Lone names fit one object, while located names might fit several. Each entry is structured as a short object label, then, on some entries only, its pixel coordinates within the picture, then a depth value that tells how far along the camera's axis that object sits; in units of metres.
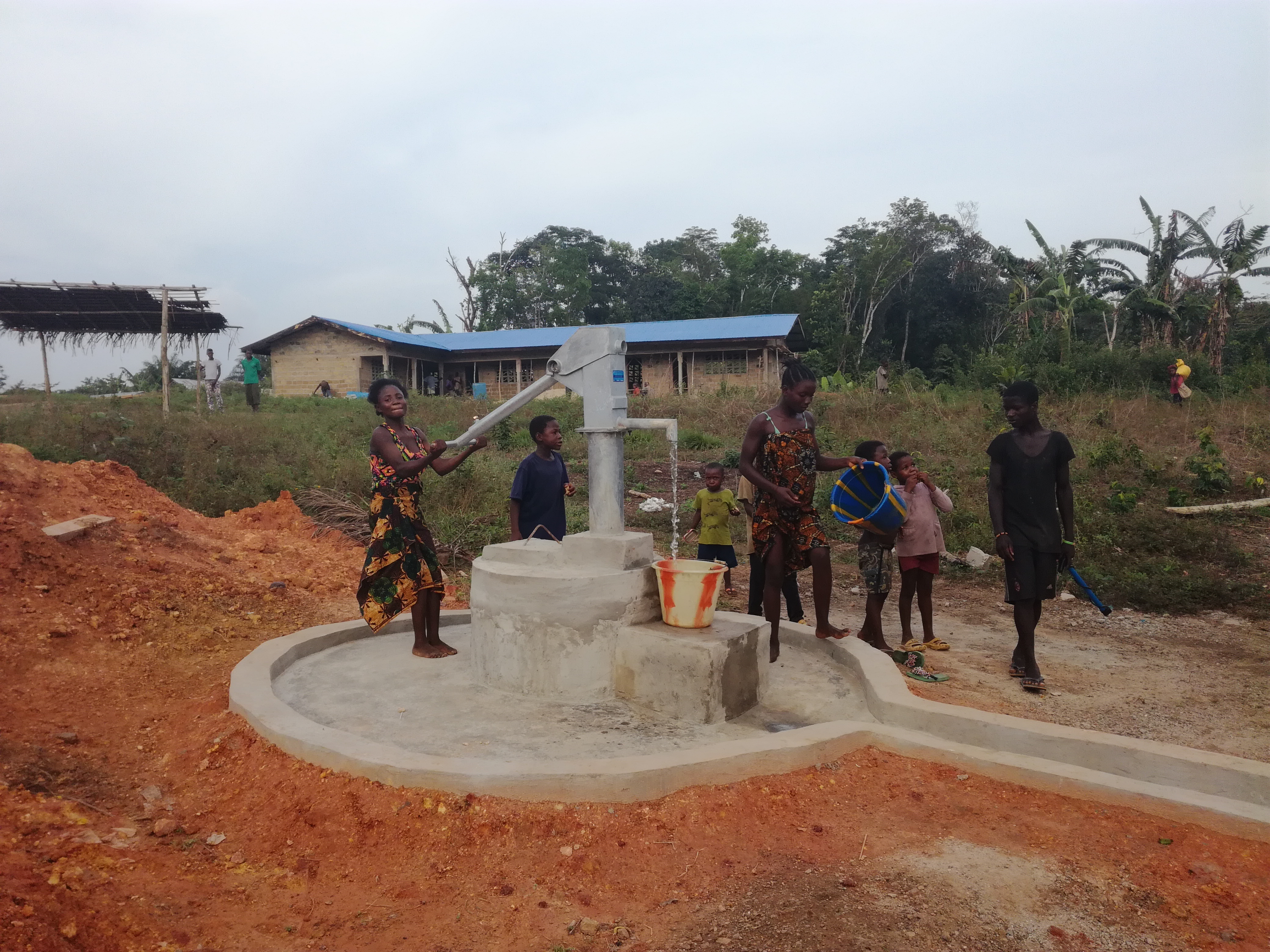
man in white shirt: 16.66
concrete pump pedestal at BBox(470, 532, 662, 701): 3.89
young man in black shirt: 4.23
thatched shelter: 14.02
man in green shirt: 17.28
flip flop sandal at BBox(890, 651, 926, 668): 4.56
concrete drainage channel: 2.99
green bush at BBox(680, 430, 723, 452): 14.82
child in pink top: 5.06
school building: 23.38
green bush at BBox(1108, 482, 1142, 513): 8.80
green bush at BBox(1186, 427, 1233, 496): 9.26
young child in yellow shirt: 6.33
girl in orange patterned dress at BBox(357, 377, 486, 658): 4.43
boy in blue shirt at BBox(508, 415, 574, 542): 4.91
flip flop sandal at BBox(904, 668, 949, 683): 4.43
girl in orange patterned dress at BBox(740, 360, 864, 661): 4.43
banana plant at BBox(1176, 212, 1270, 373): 18.81
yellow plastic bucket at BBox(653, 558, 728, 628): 3.83
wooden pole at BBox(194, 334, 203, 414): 14.49
